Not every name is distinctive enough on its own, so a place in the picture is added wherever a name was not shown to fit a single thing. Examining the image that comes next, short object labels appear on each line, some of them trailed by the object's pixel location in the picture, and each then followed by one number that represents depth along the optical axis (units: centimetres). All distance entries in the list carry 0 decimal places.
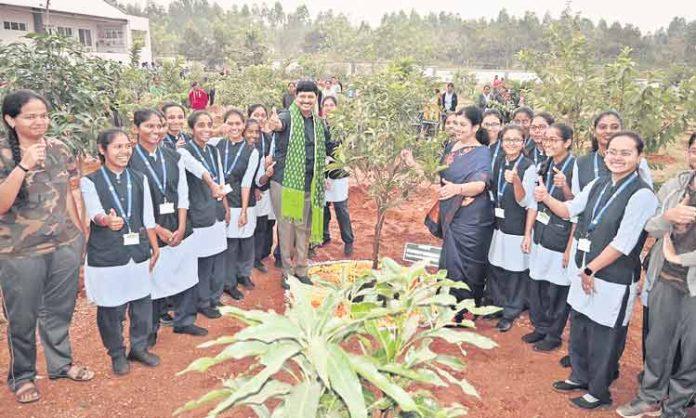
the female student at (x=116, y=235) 342
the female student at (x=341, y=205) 624
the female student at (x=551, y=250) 408
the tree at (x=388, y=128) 438
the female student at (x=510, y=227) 430
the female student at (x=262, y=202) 557
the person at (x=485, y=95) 1509
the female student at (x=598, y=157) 391
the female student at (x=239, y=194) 492
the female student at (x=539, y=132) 465
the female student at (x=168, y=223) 385
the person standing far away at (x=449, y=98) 1466
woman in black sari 426
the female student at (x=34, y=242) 310
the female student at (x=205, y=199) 434
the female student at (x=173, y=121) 453
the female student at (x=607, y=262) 317
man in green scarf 503
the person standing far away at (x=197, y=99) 1408
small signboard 548
